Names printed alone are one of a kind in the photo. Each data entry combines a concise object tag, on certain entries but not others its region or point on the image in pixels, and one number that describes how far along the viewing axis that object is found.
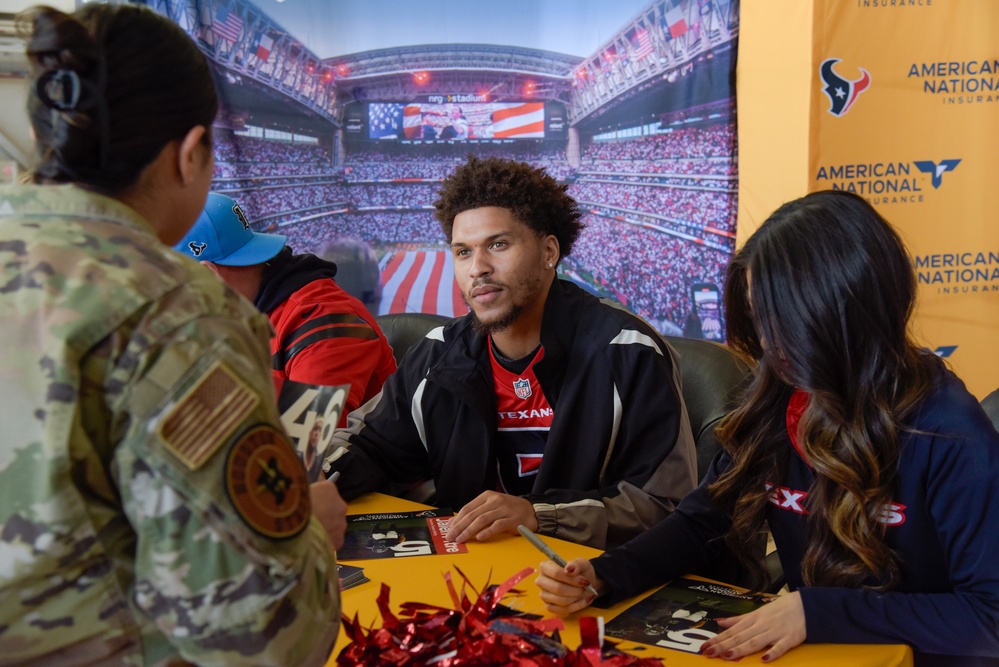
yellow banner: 3.90
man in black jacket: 2.04
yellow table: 1.19
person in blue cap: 2.52
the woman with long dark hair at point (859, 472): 1.23
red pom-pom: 1.10
